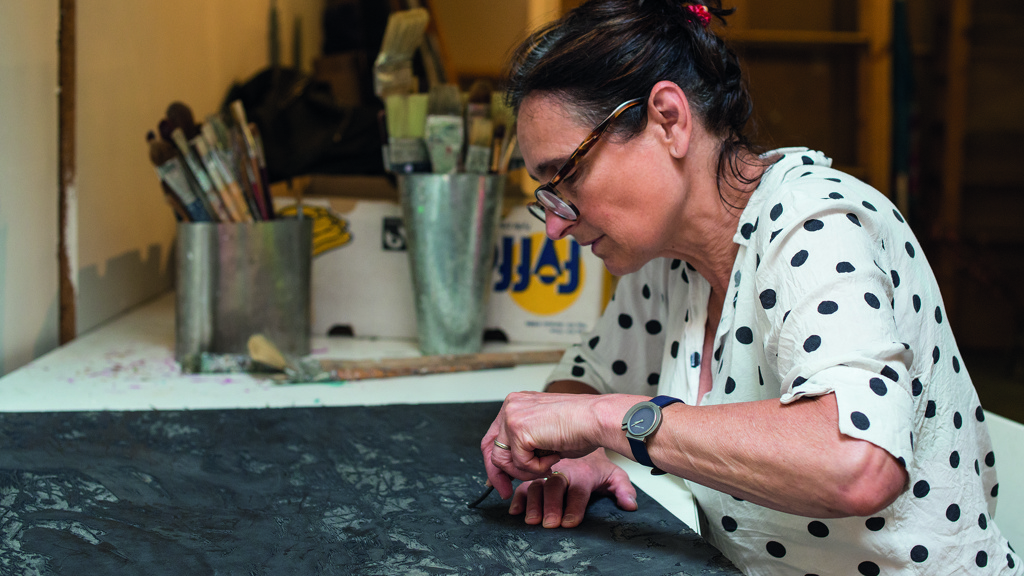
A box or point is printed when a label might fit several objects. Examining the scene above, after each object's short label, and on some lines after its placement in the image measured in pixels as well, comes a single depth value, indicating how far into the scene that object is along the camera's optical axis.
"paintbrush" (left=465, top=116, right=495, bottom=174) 1.36
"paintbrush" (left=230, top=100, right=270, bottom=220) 1.32
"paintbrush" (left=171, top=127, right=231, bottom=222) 1.27
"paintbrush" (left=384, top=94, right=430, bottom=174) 1.36
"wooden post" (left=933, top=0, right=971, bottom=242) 3.51
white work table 1.14
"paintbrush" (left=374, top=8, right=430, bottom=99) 1.45
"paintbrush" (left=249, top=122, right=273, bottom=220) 1.38
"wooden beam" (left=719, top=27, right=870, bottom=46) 2.95
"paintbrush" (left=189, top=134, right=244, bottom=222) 1.28
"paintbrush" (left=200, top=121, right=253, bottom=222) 1.29
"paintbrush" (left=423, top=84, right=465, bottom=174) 1.35
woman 0.64
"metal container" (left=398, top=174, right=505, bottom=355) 1.39
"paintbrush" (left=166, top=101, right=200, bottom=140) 1.29
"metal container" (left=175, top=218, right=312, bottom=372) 1.32
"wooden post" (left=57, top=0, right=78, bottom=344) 1.42
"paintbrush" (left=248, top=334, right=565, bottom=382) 1.30
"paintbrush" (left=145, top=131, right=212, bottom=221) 1.26
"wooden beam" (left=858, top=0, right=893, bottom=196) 2.91
